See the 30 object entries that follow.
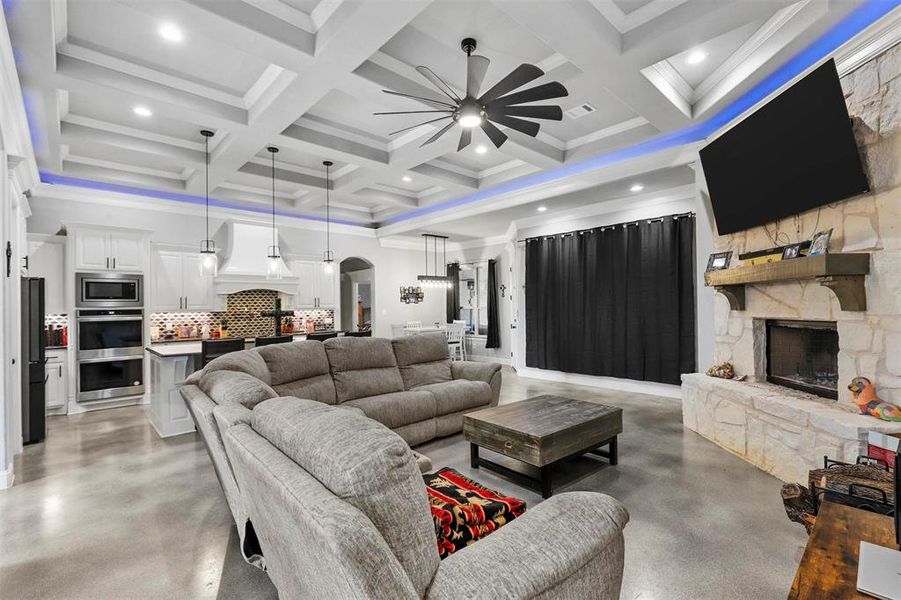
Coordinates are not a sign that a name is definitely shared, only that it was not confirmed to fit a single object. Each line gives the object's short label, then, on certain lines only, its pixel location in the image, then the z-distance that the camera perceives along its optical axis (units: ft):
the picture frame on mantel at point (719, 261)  13.55
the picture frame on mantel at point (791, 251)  10.61
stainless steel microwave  17.52
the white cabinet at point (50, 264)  17.35
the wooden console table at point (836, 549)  3.36
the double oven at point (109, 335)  17.53
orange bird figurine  8.59
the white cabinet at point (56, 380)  16.79
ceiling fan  8.89
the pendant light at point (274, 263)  17.49
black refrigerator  13.12
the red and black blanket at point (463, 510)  5.03
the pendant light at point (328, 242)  19.10
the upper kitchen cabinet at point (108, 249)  17.43
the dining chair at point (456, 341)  29.50
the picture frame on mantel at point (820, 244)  9.77
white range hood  21.02
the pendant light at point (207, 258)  15.05
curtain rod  17.98
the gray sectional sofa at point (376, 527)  3.02
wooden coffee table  9.50
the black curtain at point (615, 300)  18.28
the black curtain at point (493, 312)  30.09
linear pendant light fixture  28.37
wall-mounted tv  9.29
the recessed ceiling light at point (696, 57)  10.96
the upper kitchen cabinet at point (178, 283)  19.89
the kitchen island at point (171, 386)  14.11
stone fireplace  8.87
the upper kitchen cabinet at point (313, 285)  24.64
